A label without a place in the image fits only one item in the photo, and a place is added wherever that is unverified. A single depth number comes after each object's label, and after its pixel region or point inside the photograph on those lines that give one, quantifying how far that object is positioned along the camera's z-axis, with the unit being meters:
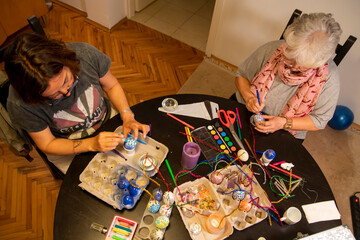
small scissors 1.35
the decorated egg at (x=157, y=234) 1.01
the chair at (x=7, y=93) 1.16
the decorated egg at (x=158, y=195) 1.10
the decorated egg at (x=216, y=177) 1.16
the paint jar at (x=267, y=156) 1.21
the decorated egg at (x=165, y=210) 1.06
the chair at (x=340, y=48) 1.41
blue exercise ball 2.36
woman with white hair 1.19
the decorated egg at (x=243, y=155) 1.25
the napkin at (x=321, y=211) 1.14
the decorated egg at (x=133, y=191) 1.07
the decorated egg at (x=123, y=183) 1.08
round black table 1.04
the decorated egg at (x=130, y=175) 1.15
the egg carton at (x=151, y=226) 1.02
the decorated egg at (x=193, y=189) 1.14
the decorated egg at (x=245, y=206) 1.08
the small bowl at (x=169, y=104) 1.39
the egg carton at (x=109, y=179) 1.08
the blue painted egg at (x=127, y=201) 1.05
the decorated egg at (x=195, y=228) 1.02
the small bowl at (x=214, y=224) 1.04
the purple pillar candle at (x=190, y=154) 1.14
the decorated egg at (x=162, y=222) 1.01
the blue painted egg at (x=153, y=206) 1.06
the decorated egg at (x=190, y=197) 1.12
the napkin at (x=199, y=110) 1.41
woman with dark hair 0.98
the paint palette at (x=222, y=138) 1.31
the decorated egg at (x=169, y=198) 1.08
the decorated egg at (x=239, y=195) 1.12
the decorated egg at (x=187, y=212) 1.08
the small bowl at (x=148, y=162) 1.17
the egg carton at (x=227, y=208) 1.05
